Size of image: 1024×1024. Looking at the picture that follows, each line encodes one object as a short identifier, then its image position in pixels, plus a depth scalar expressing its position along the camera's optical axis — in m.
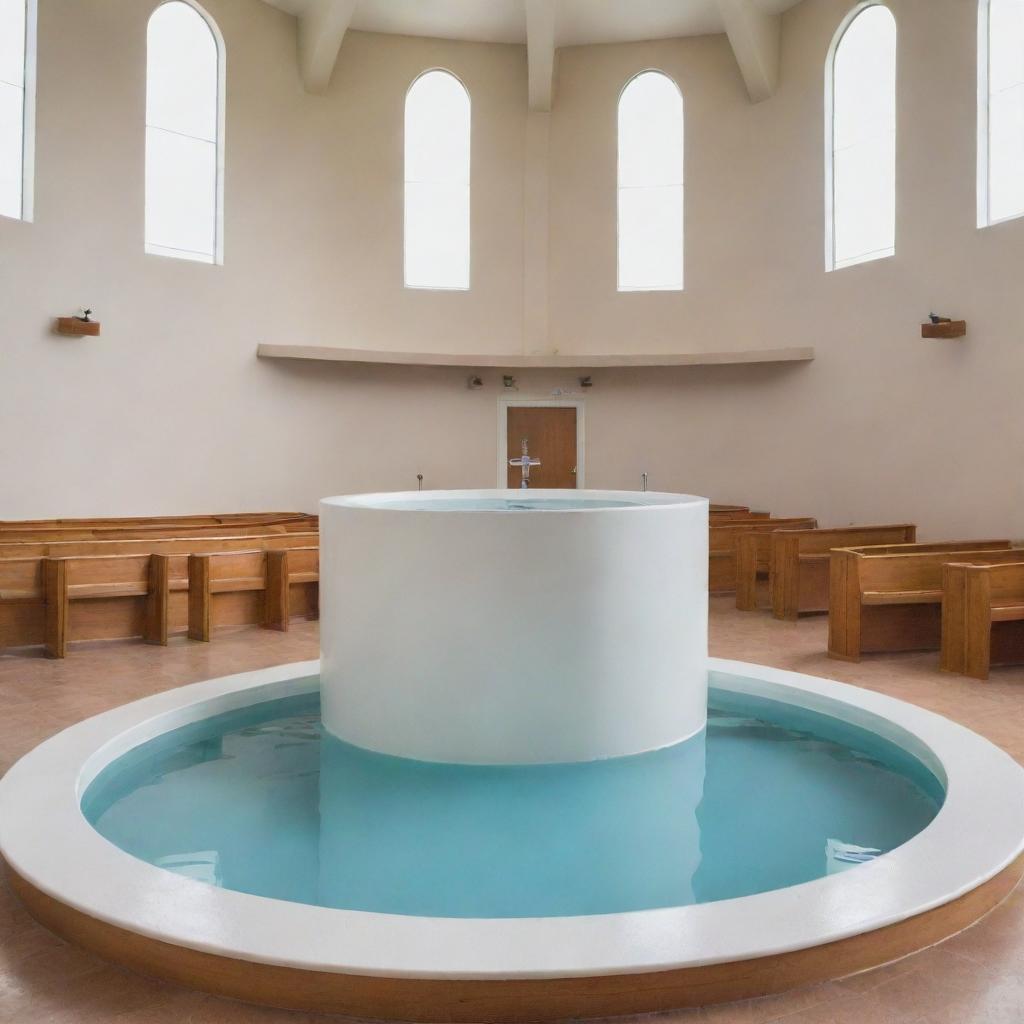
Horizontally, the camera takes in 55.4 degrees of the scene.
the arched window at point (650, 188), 10.79
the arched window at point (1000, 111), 7.70
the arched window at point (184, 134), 9.34
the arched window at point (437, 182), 10.70
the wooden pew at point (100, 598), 5.48
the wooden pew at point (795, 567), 6.95
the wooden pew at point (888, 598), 5.62
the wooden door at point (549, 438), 10.98
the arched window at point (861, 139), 9.00
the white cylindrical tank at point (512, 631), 3.55
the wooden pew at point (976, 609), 5.12
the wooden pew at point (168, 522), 7.41
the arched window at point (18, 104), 8.38
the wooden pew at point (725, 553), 8.14
